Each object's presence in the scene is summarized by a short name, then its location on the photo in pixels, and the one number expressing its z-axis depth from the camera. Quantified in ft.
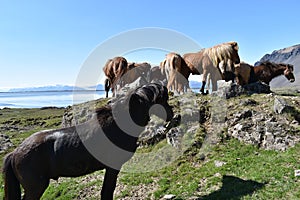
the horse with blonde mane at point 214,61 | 43.62
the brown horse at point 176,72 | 47.55
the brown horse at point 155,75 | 58.65
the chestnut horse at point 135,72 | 57.72
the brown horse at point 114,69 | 53.52
